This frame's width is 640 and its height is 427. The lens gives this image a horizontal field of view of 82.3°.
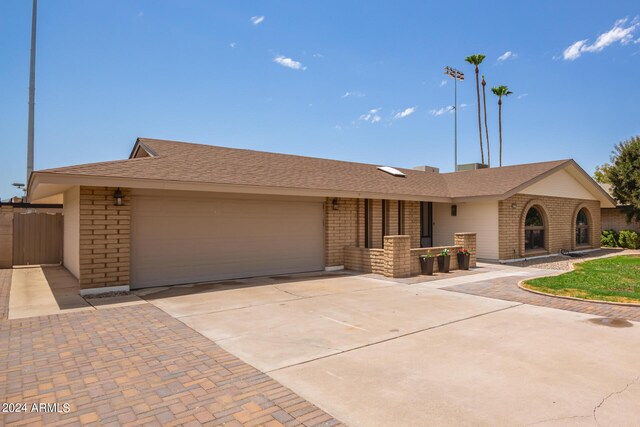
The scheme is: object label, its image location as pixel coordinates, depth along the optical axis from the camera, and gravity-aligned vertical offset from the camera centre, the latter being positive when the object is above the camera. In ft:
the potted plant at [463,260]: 42.42 -4.47
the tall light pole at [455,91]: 131.64 +49.84
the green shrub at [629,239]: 71.87 -3.72
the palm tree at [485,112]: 147.35 +44.98
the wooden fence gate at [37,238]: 46.80 -1.87
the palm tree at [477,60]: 141.38 +62.99
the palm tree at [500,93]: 150.51 +53.20
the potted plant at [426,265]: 38.78 -4.60
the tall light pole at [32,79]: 62.69 +25.21
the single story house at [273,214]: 28.63 +0.95
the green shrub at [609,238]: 75.51 -3.62
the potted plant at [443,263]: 40.65 -4.61
